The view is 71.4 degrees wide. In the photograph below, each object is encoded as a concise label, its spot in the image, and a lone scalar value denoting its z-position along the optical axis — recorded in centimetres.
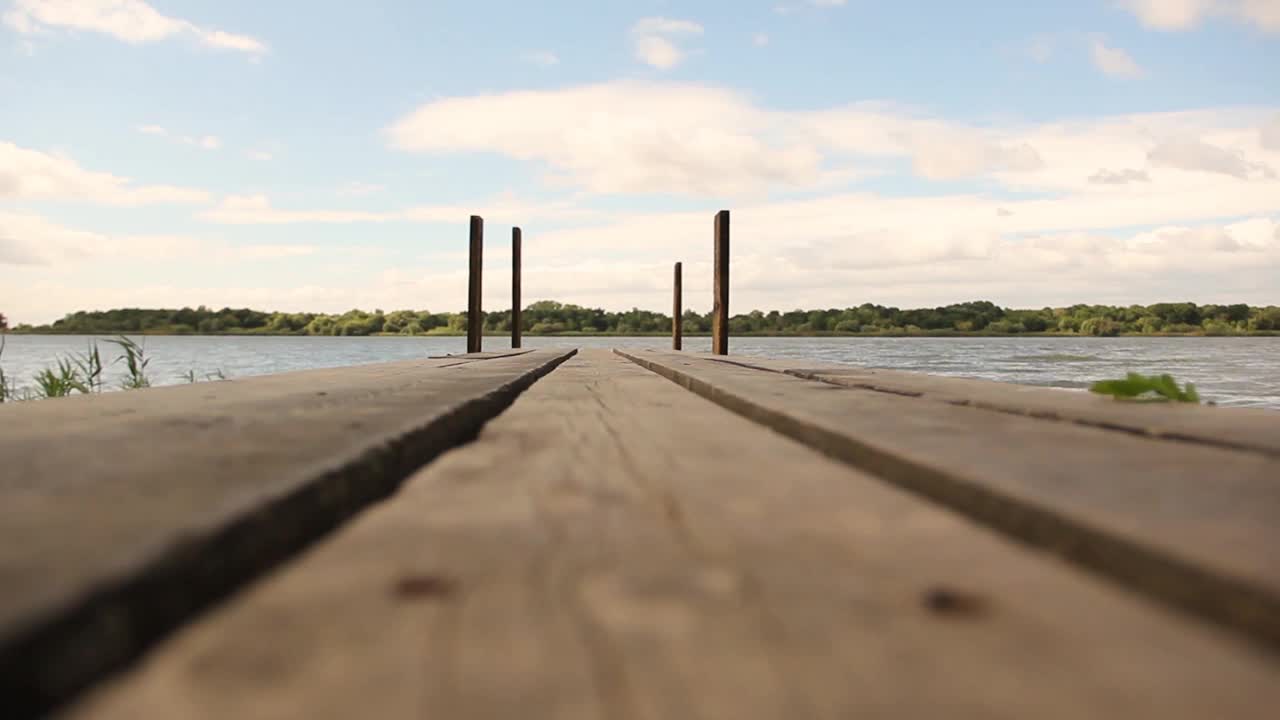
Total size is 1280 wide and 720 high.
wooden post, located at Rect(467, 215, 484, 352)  1266
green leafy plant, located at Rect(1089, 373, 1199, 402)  288
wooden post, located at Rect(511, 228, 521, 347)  1521
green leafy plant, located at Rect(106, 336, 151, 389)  552
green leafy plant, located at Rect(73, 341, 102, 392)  583
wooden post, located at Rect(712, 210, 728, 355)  1179
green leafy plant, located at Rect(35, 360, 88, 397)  638
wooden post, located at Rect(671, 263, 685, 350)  1797
